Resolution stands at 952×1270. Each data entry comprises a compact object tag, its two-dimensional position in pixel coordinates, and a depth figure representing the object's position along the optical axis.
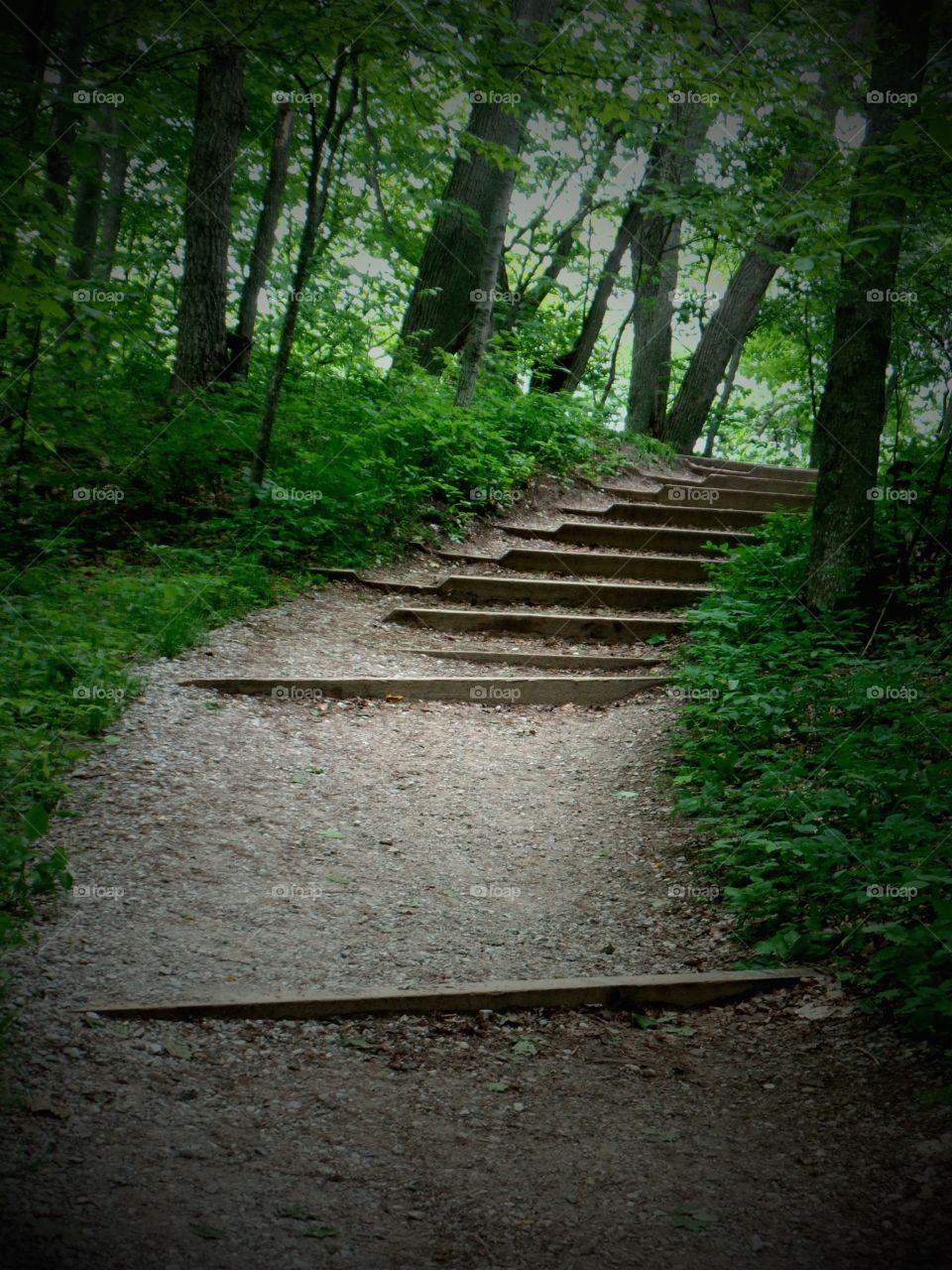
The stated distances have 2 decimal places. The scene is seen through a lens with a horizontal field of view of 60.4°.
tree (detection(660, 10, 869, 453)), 13.80
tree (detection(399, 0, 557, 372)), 11.66
